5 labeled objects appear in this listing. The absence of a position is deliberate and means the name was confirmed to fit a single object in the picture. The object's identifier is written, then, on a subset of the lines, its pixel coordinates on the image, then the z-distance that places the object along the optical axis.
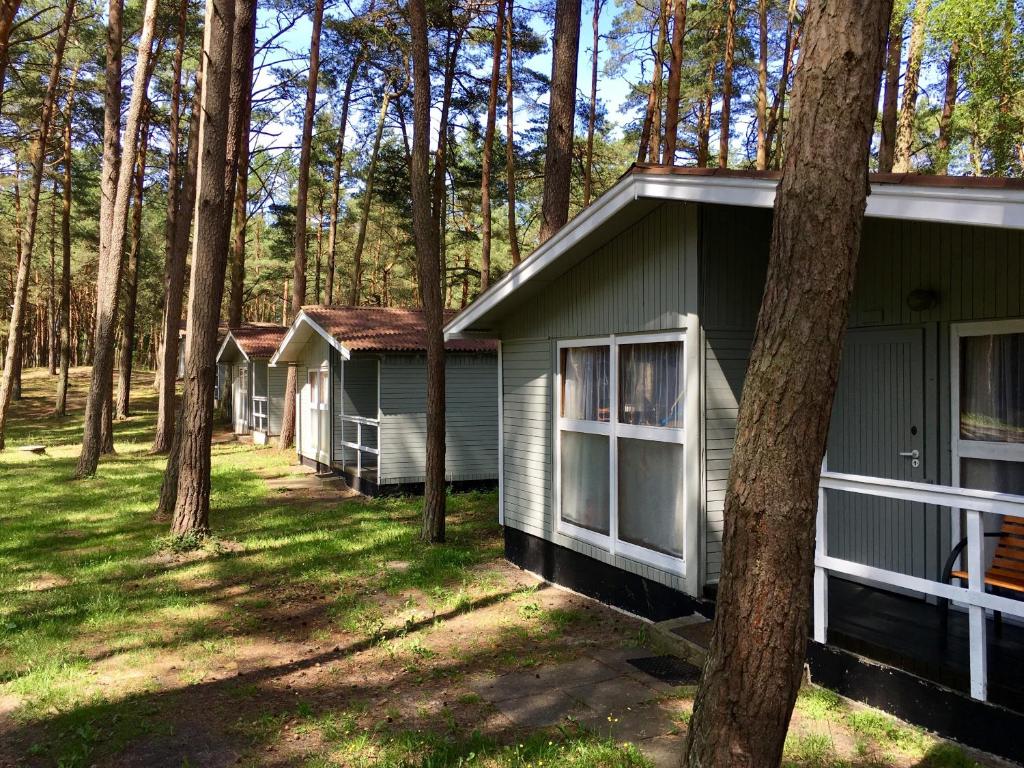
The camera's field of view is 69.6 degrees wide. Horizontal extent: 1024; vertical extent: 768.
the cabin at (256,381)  19.94
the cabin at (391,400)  12.22
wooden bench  4.00
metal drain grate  4.67
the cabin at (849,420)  3.75
